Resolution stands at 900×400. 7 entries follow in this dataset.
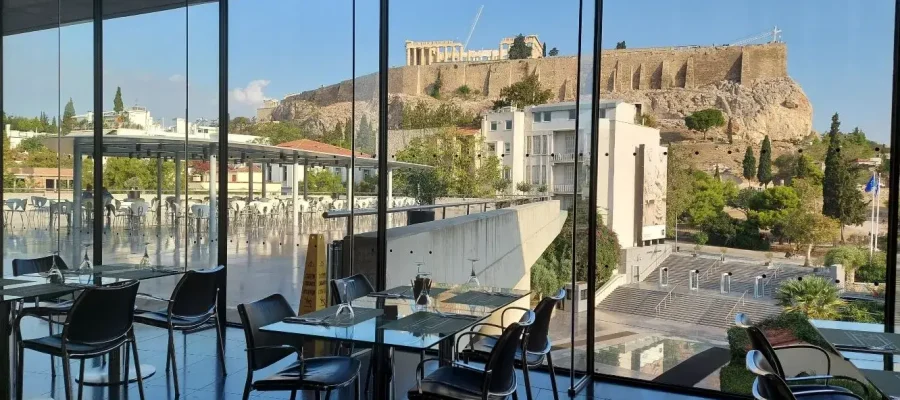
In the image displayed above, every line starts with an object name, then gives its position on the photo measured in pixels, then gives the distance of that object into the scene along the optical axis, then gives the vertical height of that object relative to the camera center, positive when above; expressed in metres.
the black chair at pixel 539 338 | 3.69 -0.95
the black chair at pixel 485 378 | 2.87 -1.00
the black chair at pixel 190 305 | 4.39 -0.93
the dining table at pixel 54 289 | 3.79 -0.76
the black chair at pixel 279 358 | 3.11 -1.00
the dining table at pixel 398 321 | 2.95 -0.75
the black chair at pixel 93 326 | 3.54 -0.88
